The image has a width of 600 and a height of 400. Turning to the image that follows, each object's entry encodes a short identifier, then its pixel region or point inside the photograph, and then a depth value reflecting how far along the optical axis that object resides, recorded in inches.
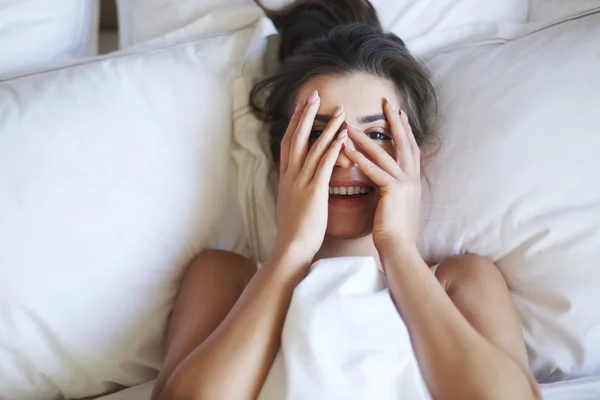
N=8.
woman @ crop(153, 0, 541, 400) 30.3
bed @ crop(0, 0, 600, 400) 35.0
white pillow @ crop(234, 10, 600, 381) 35.6
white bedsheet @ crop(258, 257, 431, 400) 28.1
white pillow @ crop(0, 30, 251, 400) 34.6
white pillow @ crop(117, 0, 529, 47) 45.4
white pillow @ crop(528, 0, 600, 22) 48.4
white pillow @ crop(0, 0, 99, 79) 42.4
